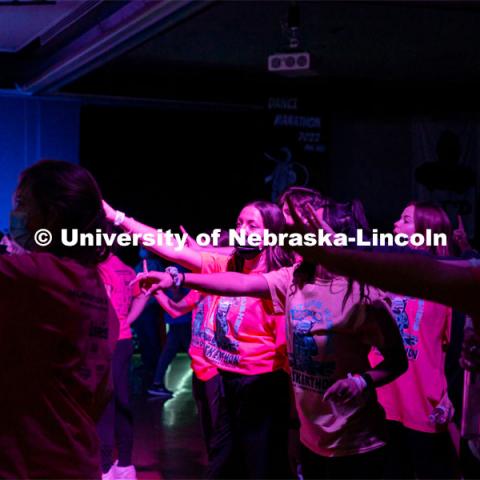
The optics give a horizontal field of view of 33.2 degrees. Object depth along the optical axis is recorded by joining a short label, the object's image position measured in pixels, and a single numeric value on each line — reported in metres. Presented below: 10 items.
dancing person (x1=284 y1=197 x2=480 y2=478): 1.29
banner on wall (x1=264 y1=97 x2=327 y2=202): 10.16
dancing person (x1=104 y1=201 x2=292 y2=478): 3.46
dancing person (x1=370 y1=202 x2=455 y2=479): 3.73
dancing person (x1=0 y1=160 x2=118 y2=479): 1.77
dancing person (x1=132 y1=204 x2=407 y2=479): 2.70
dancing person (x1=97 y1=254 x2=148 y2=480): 4.72
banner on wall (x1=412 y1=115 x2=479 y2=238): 11.01
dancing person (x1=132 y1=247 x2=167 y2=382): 8.66
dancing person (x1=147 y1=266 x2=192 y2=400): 7.69
